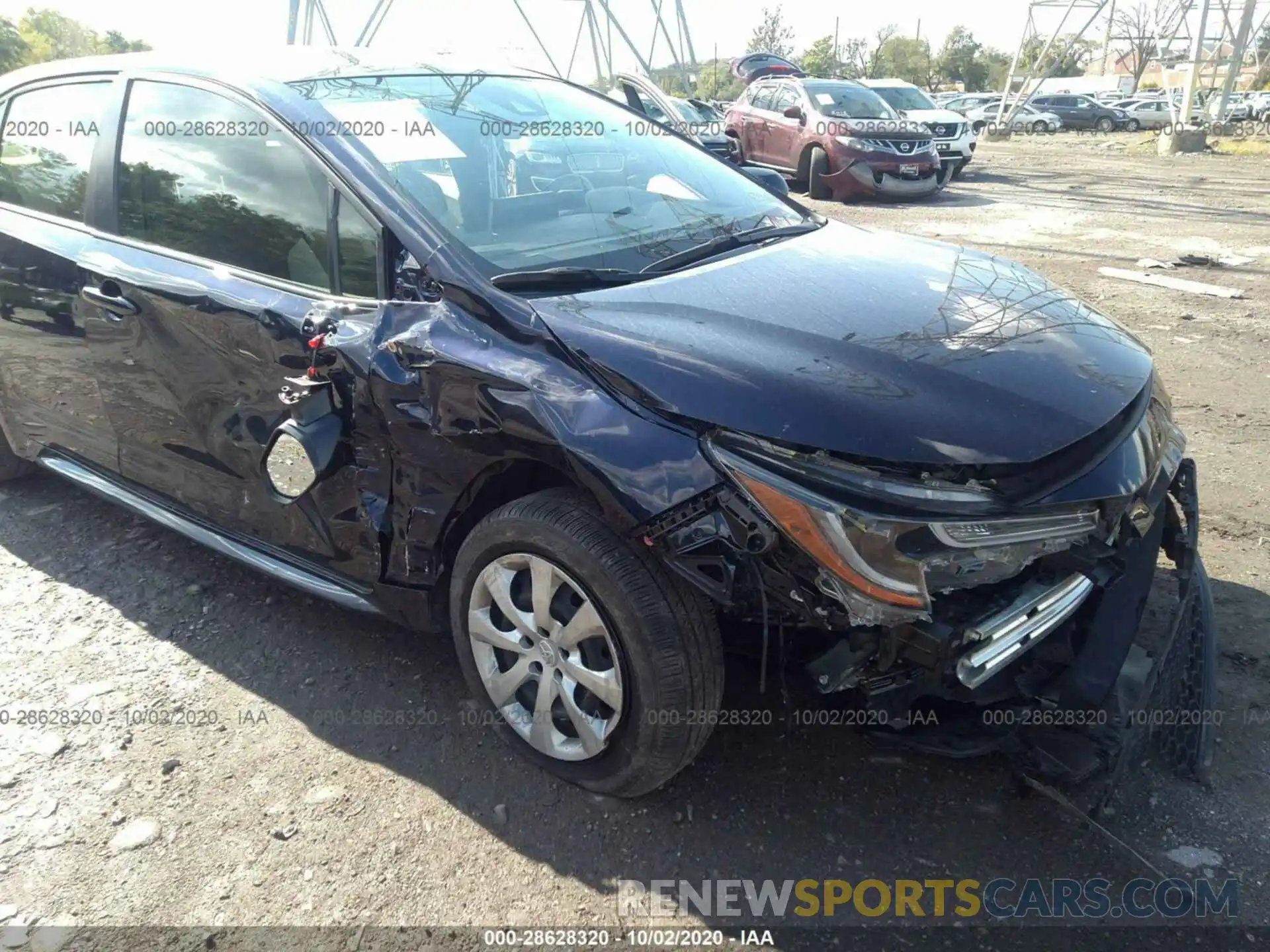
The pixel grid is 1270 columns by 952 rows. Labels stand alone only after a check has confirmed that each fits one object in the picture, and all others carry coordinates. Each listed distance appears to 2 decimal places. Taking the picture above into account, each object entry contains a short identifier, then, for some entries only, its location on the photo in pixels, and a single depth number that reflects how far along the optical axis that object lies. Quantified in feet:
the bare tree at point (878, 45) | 211.41
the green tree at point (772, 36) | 213.46
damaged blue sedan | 6.58
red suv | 42.80
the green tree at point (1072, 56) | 127.46
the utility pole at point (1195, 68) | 73.26
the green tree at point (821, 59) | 205.87
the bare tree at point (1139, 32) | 178.81
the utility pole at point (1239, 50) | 73.87
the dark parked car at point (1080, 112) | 116.26
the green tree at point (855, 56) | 218.38
